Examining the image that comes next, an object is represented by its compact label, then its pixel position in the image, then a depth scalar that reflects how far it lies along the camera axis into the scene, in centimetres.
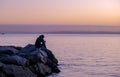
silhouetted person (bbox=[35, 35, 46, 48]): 3049
